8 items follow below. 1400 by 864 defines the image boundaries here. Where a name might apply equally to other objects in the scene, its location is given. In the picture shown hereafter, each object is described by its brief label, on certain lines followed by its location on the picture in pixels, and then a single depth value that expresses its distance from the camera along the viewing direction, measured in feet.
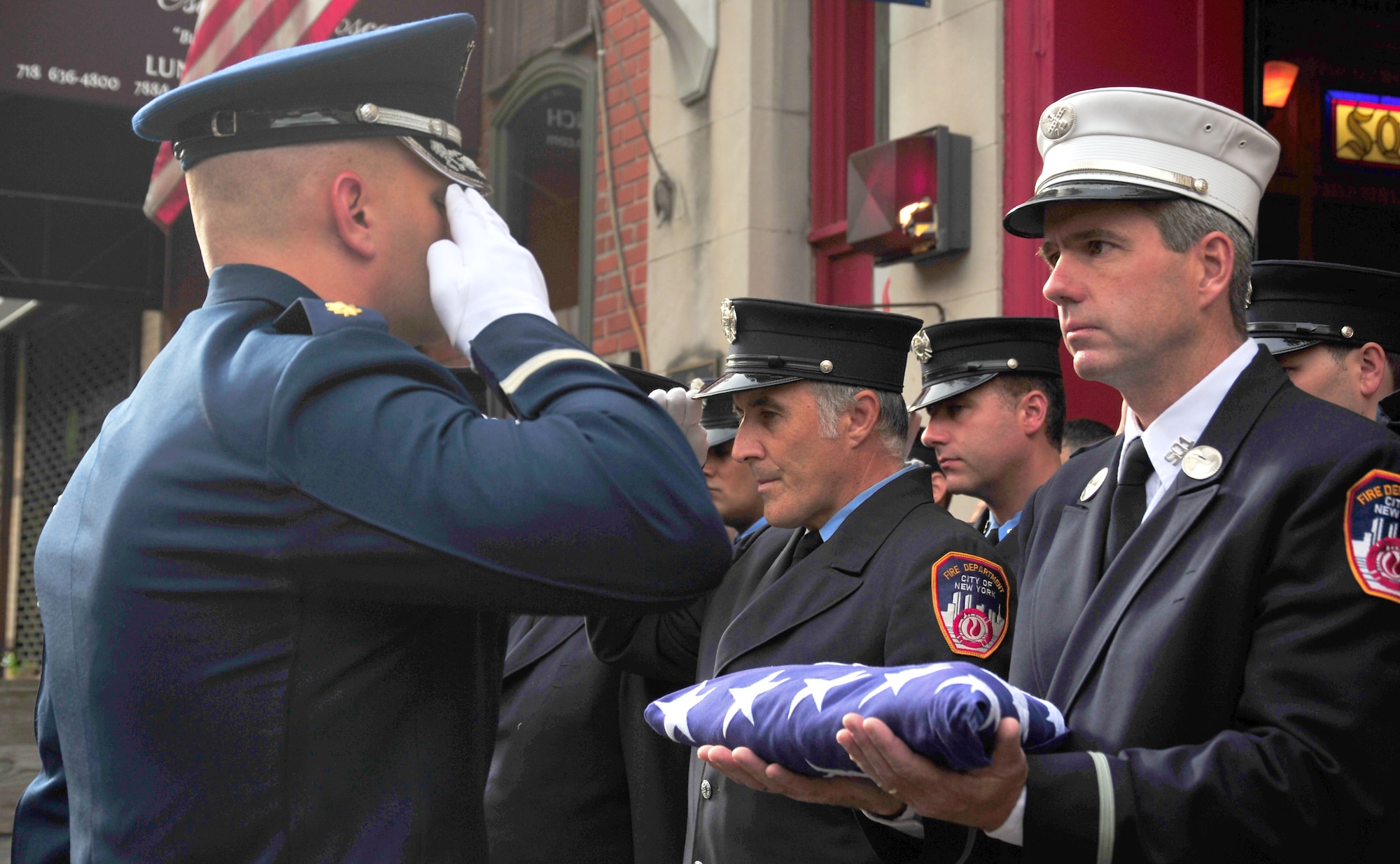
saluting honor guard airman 5.54
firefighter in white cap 6.31
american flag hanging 24.76
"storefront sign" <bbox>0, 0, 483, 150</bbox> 24.25
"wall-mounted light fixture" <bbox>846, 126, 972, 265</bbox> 19.85
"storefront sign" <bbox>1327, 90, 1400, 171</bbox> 22.90
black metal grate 49.14
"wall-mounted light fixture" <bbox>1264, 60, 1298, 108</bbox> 21.71
